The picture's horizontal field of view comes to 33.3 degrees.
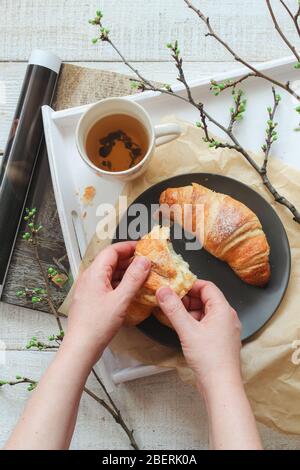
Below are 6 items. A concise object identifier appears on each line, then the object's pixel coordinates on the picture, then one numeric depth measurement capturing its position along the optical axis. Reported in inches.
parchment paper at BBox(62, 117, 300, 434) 36.6
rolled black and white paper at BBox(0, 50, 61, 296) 44.1
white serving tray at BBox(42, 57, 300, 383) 40.1
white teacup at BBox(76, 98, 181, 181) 36.7
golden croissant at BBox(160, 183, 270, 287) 36.4
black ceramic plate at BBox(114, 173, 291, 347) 36.8
